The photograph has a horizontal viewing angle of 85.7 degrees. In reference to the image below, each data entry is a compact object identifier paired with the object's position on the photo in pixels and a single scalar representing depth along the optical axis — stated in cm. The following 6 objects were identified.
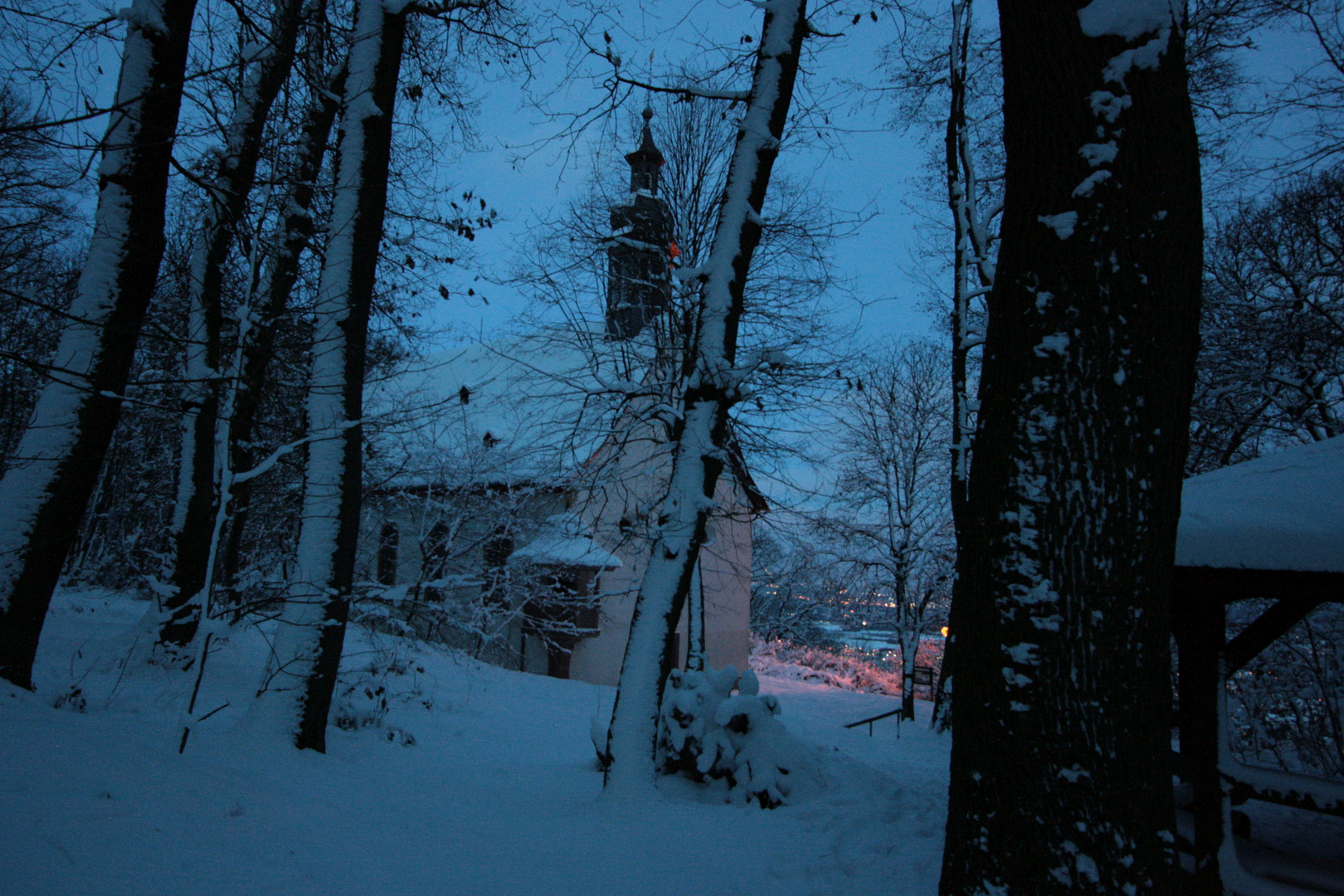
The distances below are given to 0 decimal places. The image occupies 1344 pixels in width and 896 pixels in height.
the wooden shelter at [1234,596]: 412
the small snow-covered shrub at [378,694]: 691
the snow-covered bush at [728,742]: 628
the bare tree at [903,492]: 1834
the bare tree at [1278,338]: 1041
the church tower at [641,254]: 1152
